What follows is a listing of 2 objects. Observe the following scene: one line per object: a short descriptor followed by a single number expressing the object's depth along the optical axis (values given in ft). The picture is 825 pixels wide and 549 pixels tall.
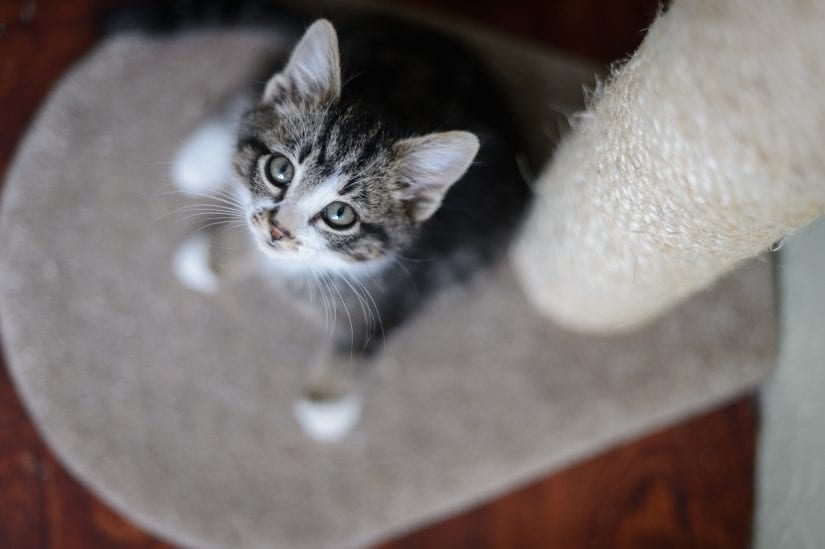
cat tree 1.95
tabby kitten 1.56
